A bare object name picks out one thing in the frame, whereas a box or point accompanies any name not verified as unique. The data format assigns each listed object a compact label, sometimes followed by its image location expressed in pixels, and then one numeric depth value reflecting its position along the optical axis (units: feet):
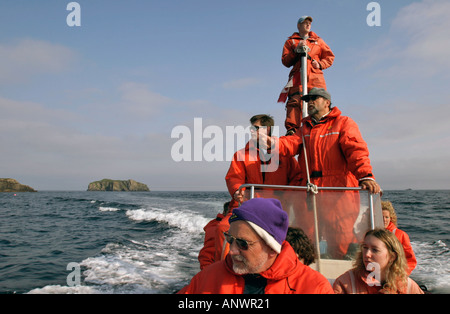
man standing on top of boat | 18.03
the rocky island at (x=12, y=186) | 434.71
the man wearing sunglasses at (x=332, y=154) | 10.50
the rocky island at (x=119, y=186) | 545.44
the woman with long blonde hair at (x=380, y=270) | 7.91
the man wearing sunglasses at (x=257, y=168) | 13.28
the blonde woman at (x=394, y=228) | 13.37
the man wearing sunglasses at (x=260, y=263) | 6.02
